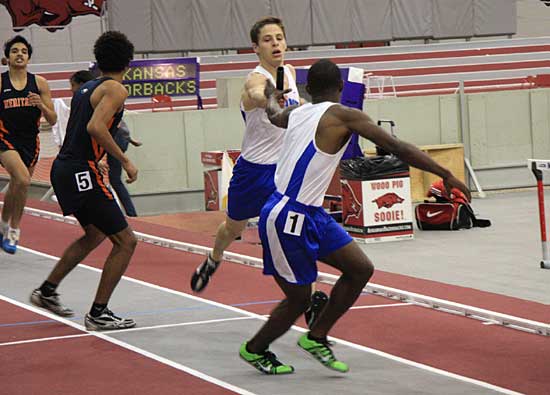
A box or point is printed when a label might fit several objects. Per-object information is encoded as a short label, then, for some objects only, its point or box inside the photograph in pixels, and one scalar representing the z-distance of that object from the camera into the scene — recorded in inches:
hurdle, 730.1
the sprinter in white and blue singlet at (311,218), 435.2
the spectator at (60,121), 1125.1
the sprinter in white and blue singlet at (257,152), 567.4
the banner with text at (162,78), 1454.5
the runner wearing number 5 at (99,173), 540.2
